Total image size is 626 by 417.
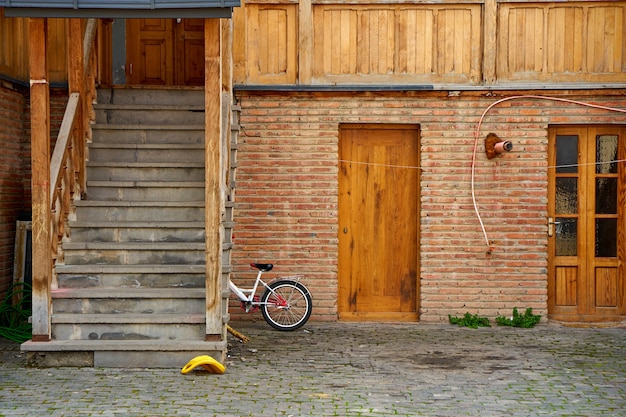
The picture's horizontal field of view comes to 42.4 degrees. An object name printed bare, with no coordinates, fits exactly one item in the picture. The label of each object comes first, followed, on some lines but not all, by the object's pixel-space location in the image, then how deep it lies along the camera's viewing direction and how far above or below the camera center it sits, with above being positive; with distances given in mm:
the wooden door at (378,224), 10875 -365
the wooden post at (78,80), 9595 +1403
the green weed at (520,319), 10477 -1594
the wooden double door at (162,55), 12086 +2132
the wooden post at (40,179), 8039 +168
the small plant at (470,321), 10492 -1613
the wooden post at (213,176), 7969 +203
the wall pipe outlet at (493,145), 10367 +670
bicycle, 10062 -1312
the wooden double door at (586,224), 10734 -353
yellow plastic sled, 7662 -1609
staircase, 8102 -530
